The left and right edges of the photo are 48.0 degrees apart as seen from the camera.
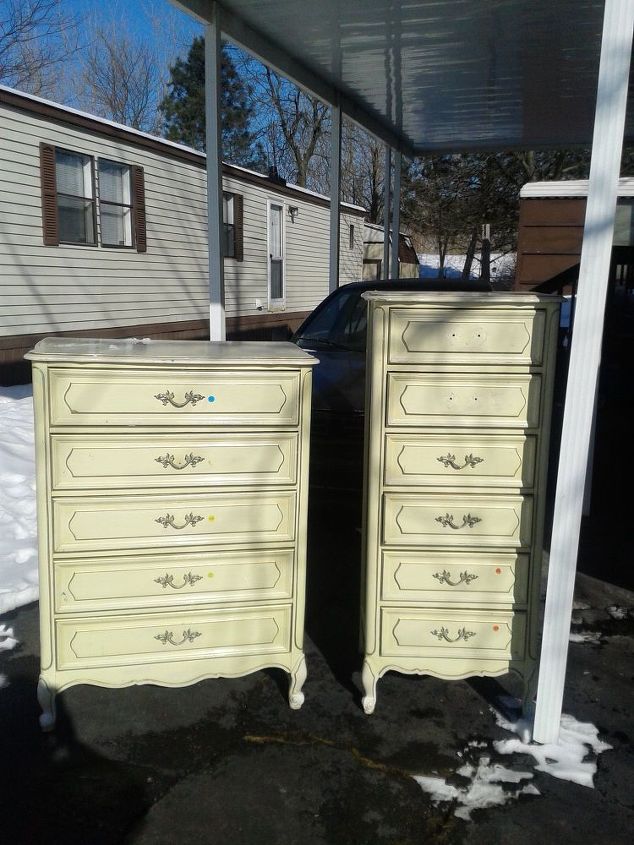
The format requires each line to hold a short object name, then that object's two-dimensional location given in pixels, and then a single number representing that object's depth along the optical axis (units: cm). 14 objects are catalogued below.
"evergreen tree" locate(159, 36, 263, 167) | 2700
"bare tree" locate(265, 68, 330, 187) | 2736
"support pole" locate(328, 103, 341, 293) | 820
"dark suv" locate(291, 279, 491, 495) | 477
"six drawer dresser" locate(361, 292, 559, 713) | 273
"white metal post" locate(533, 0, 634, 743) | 235
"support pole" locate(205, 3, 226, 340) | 527
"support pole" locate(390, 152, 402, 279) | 1058
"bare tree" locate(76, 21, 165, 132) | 2994
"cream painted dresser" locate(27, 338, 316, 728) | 263
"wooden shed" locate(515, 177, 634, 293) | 1172
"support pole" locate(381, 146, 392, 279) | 1035
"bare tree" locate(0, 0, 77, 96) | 2217
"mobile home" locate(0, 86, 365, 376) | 895
